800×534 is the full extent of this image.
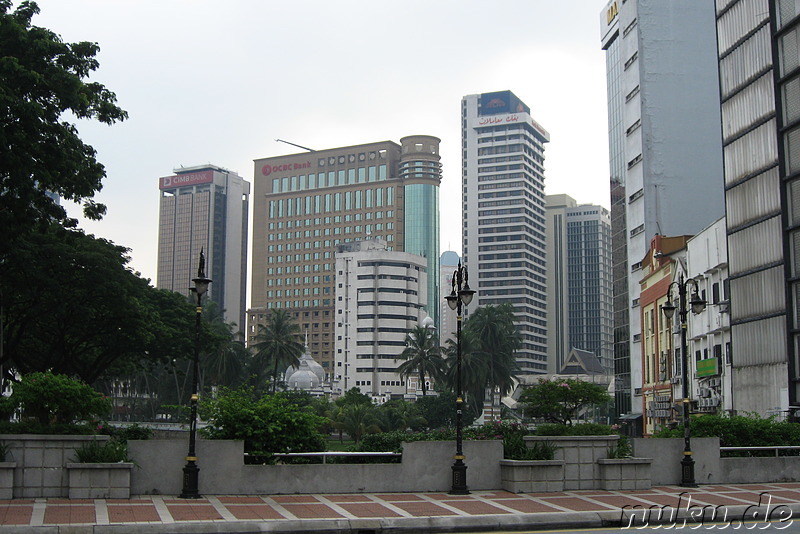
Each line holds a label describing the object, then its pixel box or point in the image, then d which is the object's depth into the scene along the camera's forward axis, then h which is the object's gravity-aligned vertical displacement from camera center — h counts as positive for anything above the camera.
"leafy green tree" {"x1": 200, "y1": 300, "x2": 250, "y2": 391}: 113.62 +3.62
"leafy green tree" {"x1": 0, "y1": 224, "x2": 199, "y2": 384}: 44.47 +4.34
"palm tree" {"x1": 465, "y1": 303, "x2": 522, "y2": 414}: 114.67 +6.39
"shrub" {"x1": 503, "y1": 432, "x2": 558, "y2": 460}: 22.53 -1.52
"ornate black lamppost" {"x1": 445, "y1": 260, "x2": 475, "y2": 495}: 21.73 -0.67
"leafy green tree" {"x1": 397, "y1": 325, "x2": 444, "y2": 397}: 117.94 +4.53
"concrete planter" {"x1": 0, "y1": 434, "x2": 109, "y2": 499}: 19.44 -1.65
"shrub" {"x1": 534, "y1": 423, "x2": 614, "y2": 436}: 23.61 -1.06
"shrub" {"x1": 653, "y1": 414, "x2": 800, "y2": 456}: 25.17 -1.15
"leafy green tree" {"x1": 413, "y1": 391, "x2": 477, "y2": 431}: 105.62 -2.30
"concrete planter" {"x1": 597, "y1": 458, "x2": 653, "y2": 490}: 22.59 -2.12
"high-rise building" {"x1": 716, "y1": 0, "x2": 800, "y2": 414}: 42.22 +10.51
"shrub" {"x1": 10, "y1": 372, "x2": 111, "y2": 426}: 20.59 -0.24
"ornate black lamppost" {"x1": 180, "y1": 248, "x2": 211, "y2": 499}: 20.12 -1.87
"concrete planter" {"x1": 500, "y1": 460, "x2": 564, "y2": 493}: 21.86 -2.13
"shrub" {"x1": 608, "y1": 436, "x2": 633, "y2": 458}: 23.02 -1.53
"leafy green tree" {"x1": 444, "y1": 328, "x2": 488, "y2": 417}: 106.94 +2.44
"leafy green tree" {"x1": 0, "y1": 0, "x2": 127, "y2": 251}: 30.47 +9.66
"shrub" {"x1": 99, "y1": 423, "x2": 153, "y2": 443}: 22.36 -1.12
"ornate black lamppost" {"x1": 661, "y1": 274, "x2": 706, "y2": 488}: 23.30 -0.14
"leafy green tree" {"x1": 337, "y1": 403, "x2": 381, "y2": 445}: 84.00 -3.08
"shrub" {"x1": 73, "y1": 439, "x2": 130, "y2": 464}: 19.66 -1.44
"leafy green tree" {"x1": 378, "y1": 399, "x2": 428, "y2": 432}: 89.12 -2.78
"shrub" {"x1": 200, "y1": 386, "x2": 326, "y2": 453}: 21.50 -0.85
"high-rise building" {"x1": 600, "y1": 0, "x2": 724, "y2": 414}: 93.56 +28.58
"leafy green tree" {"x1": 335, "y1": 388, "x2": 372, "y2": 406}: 96.94 -1.04
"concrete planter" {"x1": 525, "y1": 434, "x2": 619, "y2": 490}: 22.72 -1.72
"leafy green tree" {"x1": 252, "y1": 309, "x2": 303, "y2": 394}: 123.38 +6.25
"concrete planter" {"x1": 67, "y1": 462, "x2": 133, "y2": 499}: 19.38 -2.03
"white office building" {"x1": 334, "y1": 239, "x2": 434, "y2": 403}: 186.25 +15.73
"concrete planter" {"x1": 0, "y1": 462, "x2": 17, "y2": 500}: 19.11 -2.02
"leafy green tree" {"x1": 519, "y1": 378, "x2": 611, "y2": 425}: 29.56 -0.26
